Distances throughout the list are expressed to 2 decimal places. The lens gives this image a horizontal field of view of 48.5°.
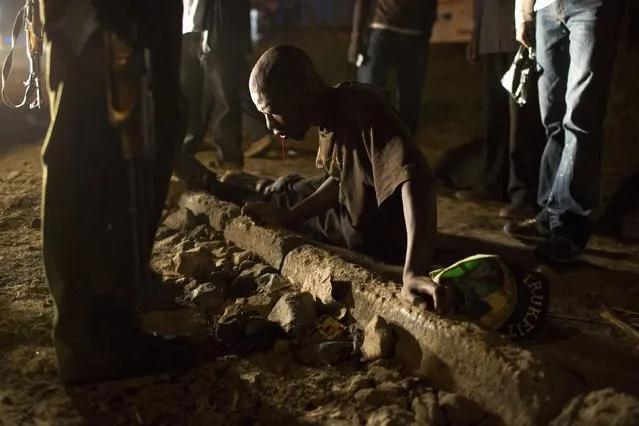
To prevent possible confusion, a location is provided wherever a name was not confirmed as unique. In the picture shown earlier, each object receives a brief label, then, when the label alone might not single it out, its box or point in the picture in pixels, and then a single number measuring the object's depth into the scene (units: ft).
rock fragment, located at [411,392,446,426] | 5.49
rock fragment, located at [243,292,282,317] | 7.50
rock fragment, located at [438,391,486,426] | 5.58
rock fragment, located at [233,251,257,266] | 9.15
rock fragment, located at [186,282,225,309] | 7.88
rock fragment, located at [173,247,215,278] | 8.66
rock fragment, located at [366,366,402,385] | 6.17
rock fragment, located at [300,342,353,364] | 6.63
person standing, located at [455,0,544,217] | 12.56
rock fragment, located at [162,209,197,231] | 10.72
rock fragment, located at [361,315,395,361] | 6.48
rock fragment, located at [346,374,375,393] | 6.04
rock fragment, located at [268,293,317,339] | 7.00
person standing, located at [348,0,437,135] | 14.76
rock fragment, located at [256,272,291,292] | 8.15
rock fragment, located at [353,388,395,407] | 5.80
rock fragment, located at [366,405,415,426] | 5.36
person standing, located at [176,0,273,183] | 15.05
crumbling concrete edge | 5.43
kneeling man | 6.89
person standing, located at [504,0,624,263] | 9.12
